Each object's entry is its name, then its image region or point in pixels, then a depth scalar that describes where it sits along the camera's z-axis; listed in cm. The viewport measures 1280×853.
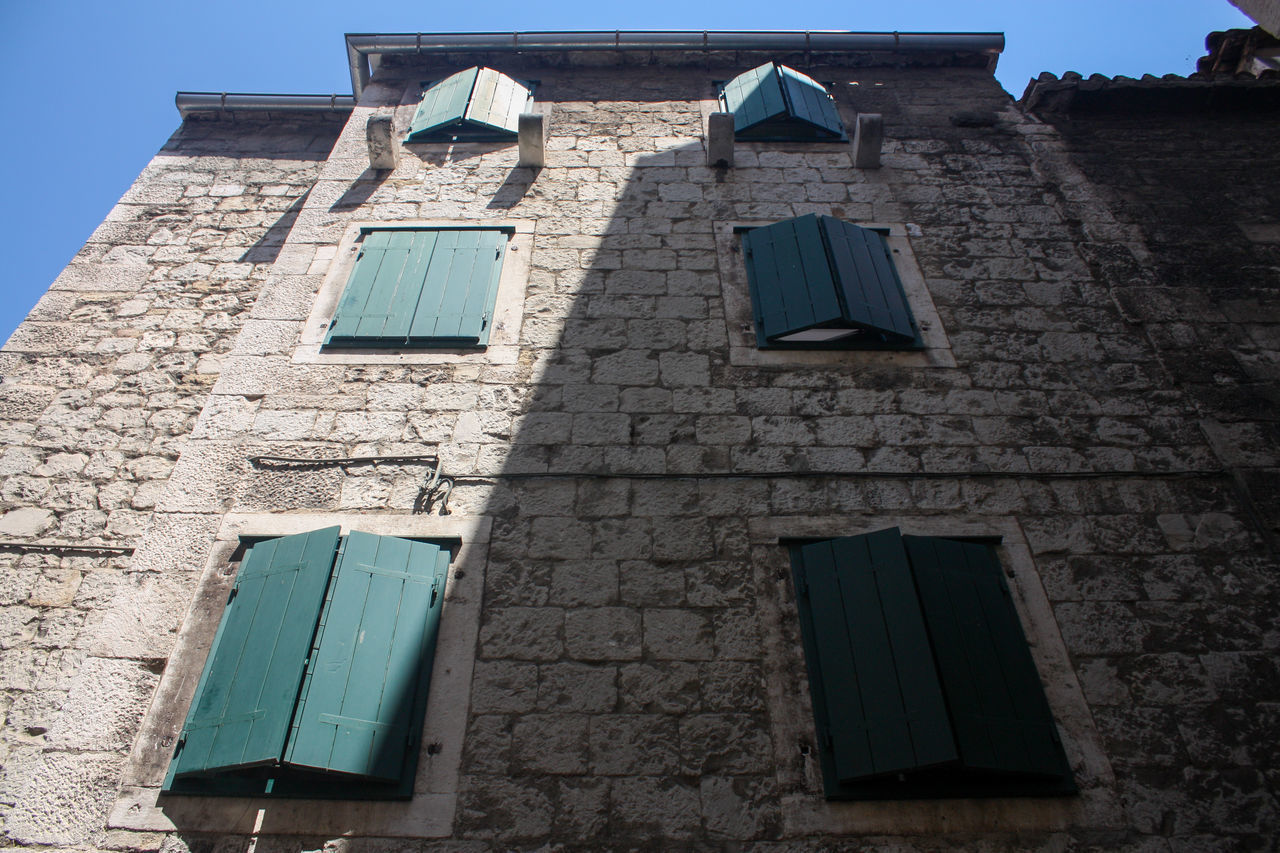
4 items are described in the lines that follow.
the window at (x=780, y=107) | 703
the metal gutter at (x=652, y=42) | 811
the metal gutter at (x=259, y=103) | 817
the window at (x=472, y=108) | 708
